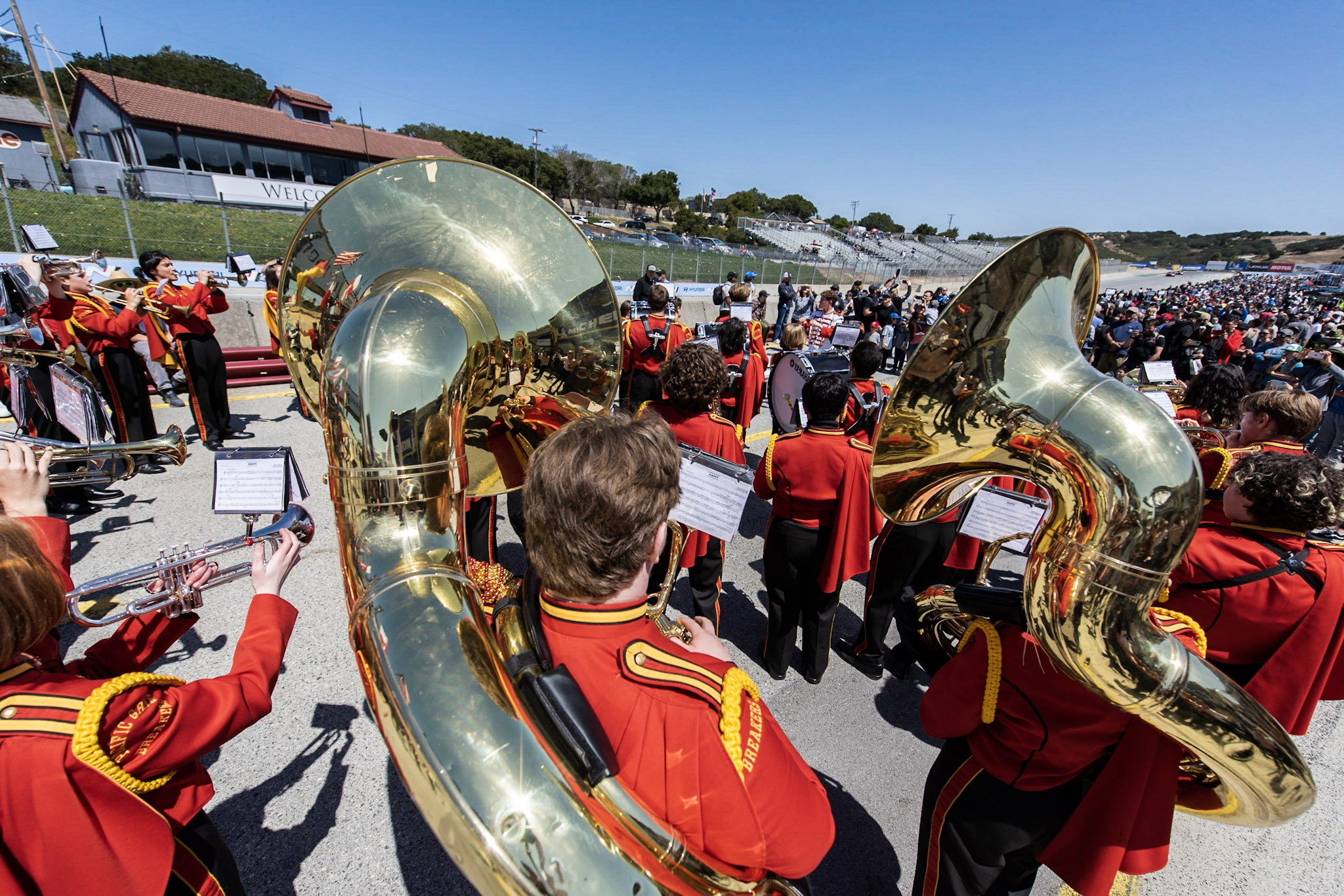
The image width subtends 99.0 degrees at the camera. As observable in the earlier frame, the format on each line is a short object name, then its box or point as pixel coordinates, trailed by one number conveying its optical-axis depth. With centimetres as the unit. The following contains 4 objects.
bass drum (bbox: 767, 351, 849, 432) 452
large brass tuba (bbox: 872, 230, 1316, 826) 114
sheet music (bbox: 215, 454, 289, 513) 203
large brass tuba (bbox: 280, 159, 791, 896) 88
